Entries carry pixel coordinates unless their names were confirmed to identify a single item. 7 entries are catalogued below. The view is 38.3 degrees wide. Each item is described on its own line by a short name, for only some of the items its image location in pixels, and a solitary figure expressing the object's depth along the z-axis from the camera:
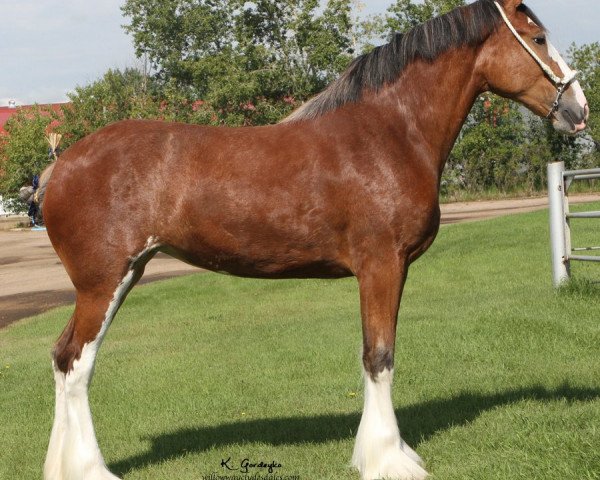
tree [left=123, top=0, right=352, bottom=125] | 37.22
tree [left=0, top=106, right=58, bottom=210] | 40.19
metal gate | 10.67
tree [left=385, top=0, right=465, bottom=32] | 38.09
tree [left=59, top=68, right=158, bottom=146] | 42.19
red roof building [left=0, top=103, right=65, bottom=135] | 56.07
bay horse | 5.02
